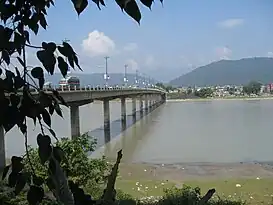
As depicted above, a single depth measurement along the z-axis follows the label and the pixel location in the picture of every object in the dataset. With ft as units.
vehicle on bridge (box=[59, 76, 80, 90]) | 103.62
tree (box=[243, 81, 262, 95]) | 440.04
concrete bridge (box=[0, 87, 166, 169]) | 95.56
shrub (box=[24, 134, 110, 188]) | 33.31
